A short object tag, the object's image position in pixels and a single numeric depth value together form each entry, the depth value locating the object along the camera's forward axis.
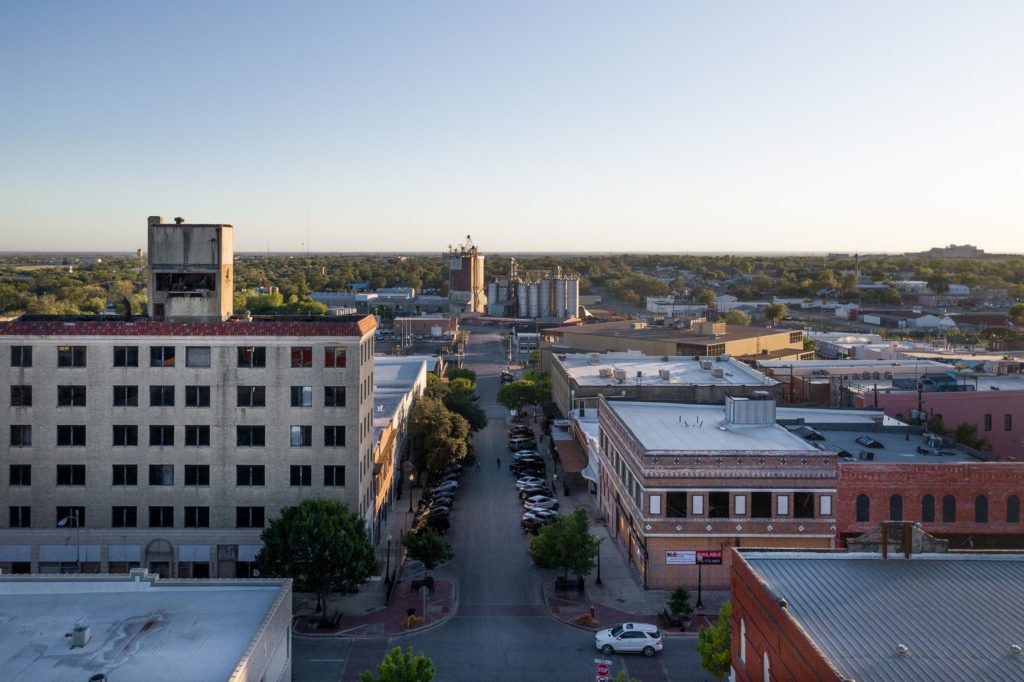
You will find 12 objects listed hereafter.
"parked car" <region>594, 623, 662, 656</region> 36.97
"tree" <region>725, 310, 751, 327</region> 156.75
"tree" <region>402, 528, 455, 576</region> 43.91
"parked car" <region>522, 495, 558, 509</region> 58.25
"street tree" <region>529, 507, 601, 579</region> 43.50
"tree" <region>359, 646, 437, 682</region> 27.97
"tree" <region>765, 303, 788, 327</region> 172.12
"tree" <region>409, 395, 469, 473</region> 63.25
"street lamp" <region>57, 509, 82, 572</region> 44.56
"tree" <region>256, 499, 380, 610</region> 39.50
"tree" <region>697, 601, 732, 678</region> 31.52
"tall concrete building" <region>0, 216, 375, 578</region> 44.84
